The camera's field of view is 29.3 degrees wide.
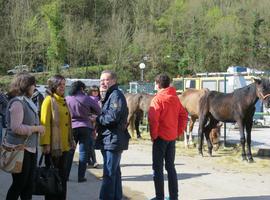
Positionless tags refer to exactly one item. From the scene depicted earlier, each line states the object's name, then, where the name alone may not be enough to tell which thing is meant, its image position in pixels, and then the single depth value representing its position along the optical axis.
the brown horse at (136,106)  18.08
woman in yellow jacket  6.75
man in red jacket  7.25
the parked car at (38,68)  39.78
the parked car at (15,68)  35.36
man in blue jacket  6.65
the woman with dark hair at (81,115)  8.77
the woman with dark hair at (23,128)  5.90
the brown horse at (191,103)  15.41
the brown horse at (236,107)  12.16
